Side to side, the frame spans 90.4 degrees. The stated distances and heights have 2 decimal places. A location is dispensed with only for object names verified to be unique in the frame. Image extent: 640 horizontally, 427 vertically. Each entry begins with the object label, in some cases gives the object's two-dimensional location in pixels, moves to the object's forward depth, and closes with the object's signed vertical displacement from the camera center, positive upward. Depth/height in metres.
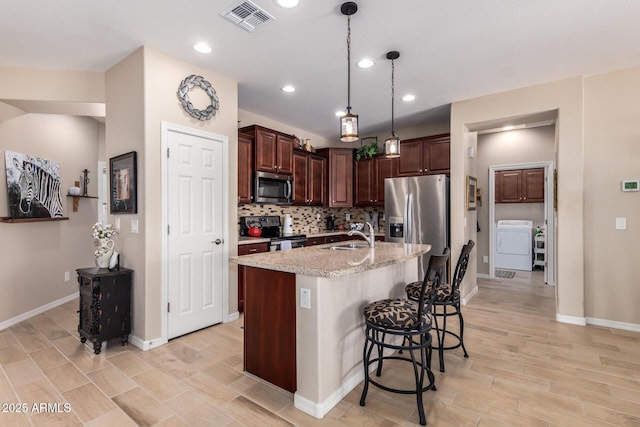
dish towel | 4.36 -0.44
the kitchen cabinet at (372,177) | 5.58 +0.64
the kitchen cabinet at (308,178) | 5.21 +0.59
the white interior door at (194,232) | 3.08 -0.20
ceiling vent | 2.30 +1.49
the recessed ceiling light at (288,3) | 2.22 +1.48
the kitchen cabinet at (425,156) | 4.86 +0.90
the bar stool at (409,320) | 1.89 -0.66
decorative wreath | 3.12 +1.19
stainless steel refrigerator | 4.45 +0.03
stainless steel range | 4.37 -0.29
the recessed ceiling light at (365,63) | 3.11 +1.49
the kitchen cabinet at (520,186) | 6.52 +0.57
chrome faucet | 2.90 -0.25
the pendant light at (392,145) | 3.03 +0.65
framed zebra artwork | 3.58 +0.32
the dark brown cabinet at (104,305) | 2.77 -0.82
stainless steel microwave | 4.40 +0.36
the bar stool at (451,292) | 2.53 -0.65
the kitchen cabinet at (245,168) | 4.15 +0.59
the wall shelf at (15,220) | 3.46 -0.07
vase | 2.98 -0.39
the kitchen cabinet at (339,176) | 5.79 +0.69
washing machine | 6.60 -0.68
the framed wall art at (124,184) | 2.95 +0.28
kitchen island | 1.95 -0.71
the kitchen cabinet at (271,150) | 4.33 +0.91
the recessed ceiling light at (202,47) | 2.82 +1.50
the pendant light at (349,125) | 2.47 +0.68
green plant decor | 5.75 +1.13
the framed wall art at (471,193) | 4.55 +0.29
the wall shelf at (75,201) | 4.54 +0.17
